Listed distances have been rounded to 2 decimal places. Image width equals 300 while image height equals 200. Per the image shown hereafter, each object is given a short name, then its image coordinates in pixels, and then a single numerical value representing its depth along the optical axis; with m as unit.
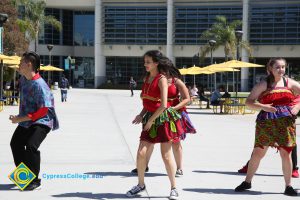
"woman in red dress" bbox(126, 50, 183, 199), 5.93
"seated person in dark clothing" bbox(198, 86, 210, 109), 25.56
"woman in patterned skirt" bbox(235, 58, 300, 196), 6.25
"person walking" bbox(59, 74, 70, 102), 29.27
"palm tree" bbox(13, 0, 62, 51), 54.56
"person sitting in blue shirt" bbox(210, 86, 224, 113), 22.28
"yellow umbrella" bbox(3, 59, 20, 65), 23.66
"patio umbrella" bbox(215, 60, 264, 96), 23.44
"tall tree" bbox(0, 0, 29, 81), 34.59
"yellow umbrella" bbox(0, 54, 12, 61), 21.73
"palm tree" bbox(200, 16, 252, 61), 49.56
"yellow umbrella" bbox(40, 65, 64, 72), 39.22
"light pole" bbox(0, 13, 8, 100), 18.43
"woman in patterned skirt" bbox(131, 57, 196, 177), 6.13
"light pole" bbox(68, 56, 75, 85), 65.67
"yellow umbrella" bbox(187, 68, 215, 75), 28.07
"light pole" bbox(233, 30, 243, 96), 26.16
